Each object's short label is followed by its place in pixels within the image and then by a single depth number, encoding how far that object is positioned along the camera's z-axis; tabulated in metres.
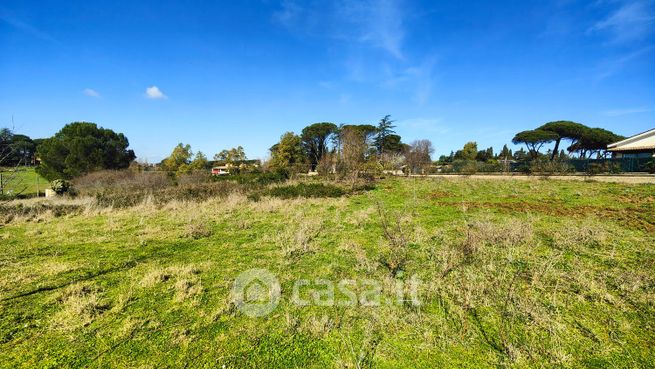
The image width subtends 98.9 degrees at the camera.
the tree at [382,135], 50.50
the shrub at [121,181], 20.56
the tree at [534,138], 48.62
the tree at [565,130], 45.78
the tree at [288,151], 43.11
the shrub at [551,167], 25.92
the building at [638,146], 28.37
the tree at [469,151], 64.92
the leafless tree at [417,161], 38.00
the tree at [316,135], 58.16
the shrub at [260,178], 22.10
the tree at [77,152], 28.47
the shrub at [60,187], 19.00
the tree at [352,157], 22.39
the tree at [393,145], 53.55
